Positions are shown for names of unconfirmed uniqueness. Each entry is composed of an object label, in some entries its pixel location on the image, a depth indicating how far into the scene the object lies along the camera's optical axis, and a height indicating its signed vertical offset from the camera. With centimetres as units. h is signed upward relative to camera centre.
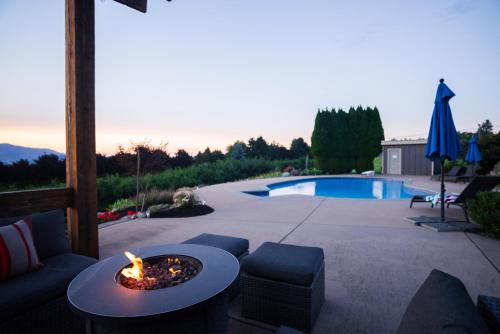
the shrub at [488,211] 398 -81
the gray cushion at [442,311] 68 -46
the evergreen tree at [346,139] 1919 +165
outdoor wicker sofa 158 -85
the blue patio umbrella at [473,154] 950 +26
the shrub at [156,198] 712 -106
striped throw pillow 176 -64
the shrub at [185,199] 631 -94
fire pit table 113 -66
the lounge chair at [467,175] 1123 -64
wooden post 262 +38
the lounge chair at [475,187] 466 -49
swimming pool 1086 -135
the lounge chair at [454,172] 1162 -52
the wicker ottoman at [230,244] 237 -78
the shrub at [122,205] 693 -122
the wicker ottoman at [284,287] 187 -95
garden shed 1576 +17
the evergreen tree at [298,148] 2814 +142
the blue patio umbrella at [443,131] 437 +51
